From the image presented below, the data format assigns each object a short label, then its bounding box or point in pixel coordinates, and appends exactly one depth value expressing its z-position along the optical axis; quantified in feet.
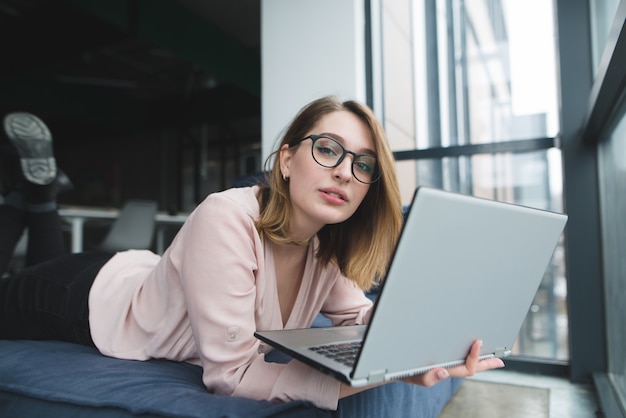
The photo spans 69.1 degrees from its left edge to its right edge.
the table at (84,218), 12.10
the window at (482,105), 7.59
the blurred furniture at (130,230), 13.84
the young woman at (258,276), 2.92
